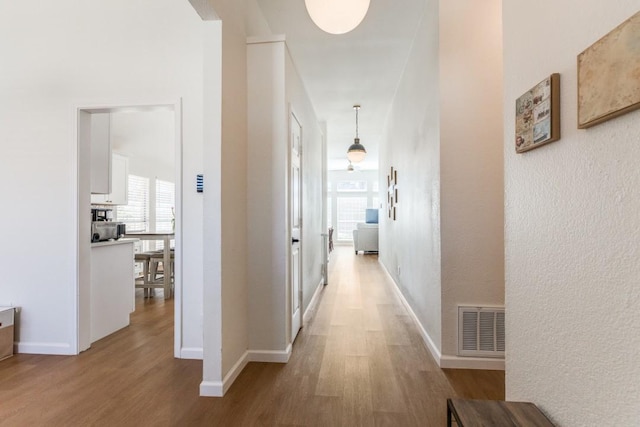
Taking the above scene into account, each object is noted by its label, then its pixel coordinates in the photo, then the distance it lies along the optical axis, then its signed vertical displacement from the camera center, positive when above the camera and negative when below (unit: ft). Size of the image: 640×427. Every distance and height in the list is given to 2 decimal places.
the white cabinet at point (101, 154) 10.51 +2.04
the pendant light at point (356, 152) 19.30 +3.81
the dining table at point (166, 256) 14.70 -2.04
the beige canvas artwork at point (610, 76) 2.26 +1.10
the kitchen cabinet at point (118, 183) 16.89 +1.73
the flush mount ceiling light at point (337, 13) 5.18 +3.40
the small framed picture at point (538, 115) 3.22 +1.11
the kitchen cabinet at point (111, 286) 9.69 -2.42
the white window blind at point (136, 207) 18.91 +0.39
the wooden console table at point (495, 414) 3.32 -2.23
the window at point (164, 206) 22.27 +0.57
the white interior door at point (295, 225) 9.50 -0.38
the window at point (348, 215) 39.73 -0.15
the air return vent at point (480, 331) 7.73 -2.91
